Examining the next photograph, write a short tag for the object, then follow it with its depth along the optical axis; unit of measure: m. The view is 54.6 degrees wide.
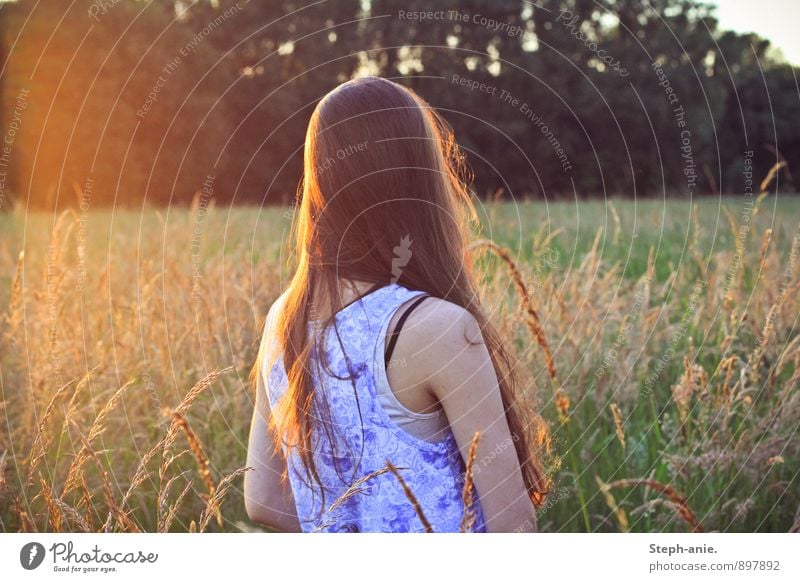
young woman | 1.51
